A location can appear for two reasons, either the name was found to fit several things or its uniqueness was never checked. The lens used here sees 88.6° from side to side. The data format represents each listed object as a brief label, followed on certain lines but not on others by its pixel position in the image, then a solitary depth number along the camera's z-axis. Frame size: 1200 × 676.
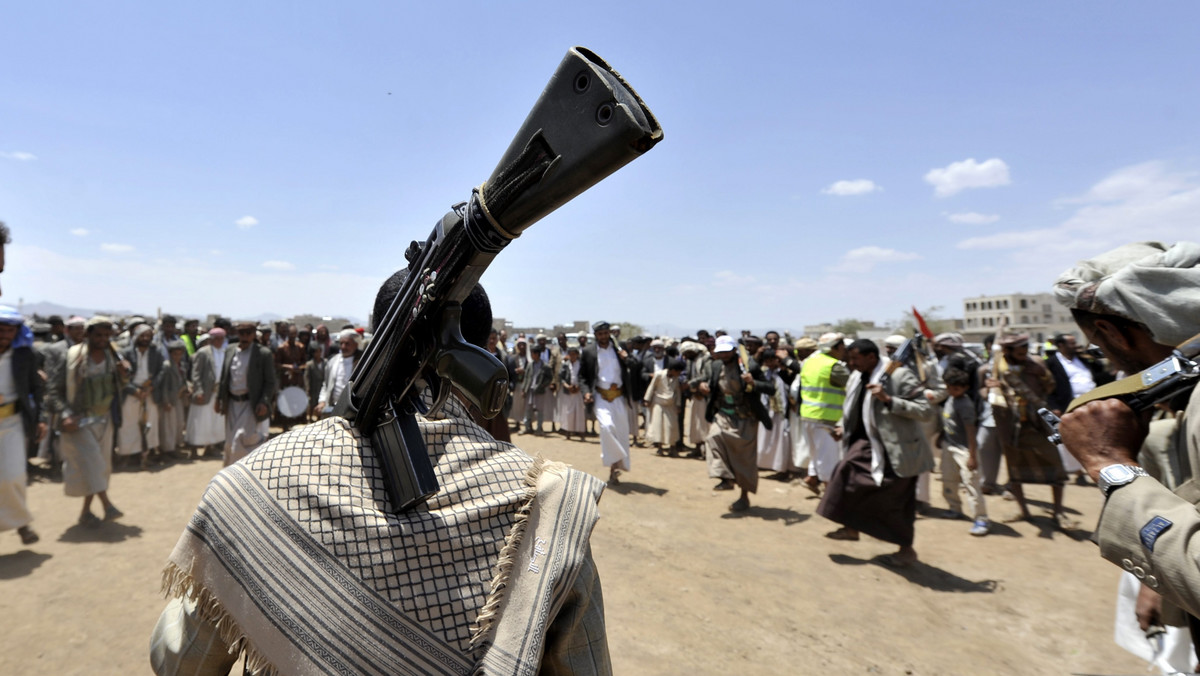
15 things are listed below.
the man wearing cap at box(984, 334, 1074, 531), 6.52
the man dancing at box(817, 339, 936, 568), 5.34
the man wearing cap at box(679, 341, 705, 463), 11.13
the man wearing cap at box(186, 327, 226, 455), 8.92
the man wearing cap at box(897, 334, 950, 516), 6.54
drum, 9.73
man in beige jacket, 1.42
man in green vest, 7.50
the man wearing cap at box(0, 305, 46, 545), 5.11
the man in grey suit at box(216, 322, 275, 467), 7.03
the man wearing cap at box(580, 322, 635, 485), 8.37
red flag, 6.73
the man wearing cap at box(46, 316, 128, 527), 6.03
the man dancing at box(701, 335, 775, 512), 7.14
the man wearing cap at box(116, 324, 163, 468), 8.63
